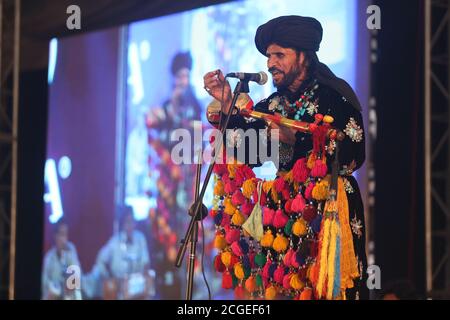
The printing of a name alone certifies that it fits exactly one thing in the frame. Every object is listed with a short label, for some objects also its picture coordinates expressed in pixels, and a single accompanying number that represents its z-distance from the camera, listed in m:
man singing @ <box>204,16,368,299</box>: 5.64
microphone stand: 5.30
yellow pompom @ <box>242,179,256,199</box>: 6.11
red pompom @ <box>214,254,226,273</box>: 6.29
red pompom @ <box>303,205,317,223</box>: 5.71
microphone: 5.48
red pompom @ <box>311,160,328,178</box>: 5.61
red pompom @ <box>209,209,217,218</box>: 6.27
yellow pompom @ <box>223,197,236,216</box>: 6.17
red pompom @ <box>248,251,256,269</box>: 6.14
